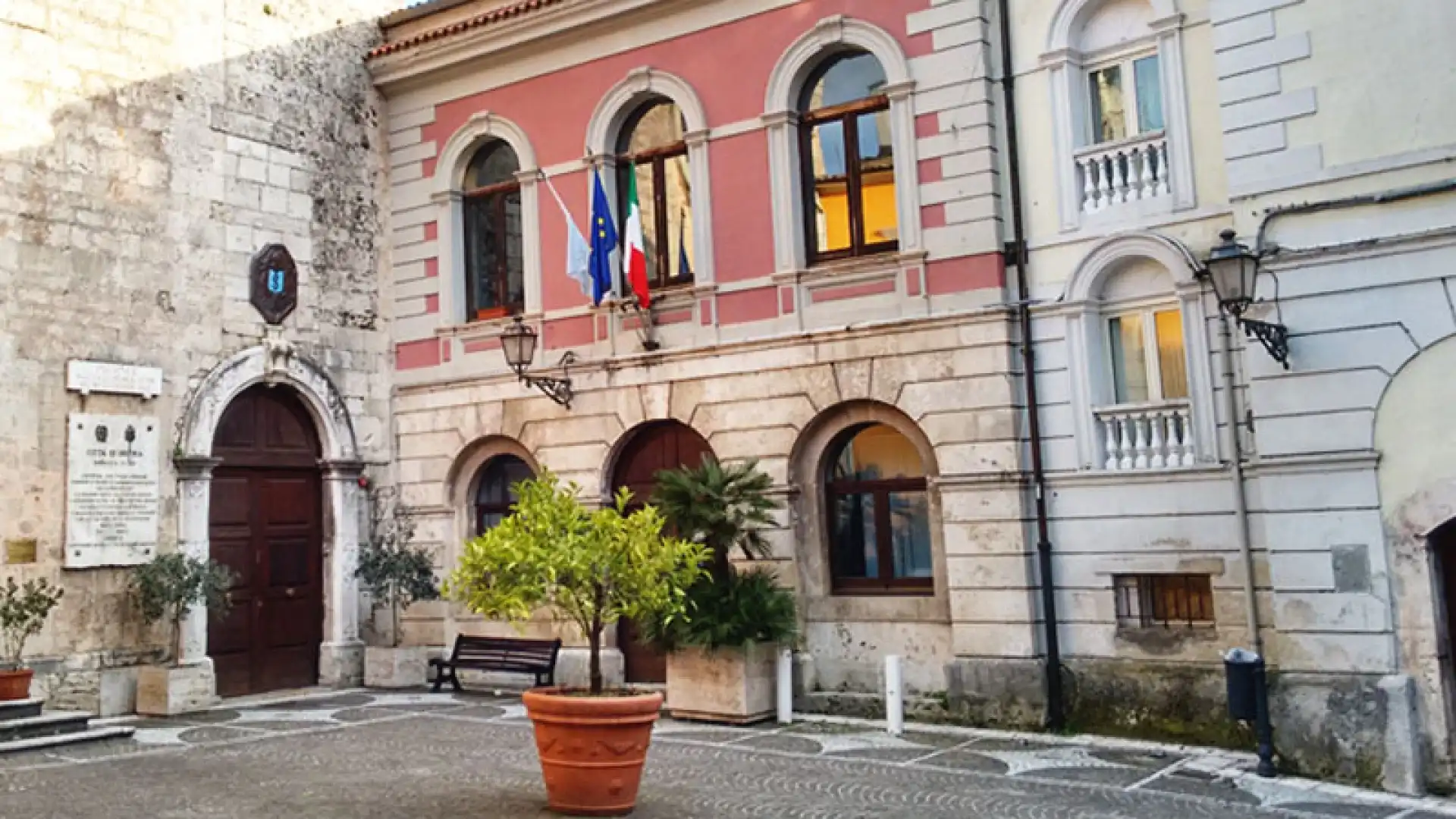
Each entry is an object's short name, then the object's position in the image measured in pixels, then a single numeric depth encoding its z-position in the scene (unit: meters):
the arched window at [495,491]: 15.19
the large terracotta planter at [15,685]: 11.20
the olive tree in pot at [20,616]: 11.60
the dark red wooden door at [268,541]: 14.05
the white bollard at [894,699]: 11.25
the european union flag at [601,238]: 13.52
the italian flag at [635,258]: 13.26
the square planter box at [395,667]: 14.54
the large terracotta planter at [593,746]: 7.86
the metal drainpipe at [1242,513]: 10.20
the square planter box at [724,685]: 11.80
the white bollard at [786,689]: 11.89
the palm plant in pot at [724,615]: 11.70
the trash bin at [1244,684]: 9.34
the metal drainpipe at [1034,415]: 11.23
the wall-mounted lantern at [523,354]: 13.68
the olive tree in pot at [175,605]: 12.57
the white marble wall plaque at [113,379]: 12.55
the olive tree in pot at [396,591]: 14.52
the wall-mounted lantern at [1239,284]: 9.19
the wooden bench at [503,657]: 13.60
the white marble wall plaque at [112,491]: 12.49
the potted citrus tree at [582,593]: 7.91
